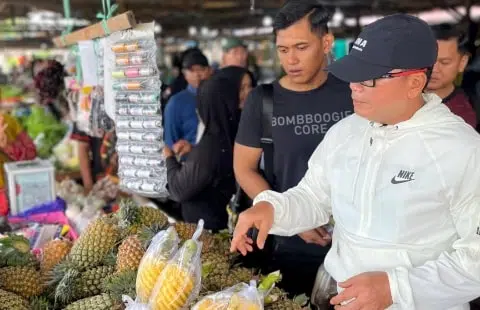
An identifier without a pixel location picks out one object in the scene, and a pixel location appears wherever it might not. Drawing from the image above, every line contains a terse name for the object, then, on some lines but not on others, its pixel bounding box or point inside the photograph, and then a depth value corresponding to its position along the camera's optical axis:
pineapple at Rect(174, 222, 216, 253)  1.82
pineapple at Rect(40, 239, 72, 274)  1.85
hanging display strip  2.31
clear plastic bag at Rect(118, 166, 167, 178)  2.38
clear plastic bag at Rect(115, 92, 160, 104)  2.32
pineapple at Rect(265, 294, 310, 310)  1.41
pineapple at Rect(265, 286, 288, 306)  1.41
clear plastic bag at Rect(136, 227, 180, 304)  1.36
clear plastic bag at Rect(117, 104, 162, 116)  2.32
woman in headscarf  2.59
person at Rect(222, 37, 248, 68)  3.77
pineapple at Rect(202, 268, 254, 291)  1.57
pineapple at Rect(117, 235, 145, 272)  1.56
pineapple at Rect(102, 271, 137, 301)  1.46
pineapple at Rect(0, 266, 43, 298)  1.63
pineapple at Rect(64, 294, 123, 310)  1.41
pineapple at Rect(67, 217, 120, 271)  1.69
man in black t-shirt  2.06
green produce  4.96
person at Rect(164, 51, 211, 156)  3.81
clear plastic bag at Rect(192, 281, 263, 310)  1.26
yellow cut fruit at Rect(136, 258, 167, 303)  1.36
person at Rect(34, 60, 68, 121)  3.92
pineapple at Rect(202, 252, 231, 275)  1.58
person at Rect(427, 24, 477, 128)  2.45
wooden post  2.23
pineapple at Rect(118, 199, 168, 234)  1.83
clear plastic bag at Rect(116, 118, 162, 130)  2.33
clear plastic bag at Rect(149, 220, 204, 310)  1.31
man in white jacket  1.31
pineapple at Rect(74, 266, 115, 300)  1.59
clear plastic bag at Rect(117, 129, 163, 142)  2.34
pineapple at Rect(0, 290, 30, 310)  1.46
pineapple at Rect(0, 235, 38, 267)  1.79
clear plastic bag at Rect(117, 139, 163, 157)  2.35
